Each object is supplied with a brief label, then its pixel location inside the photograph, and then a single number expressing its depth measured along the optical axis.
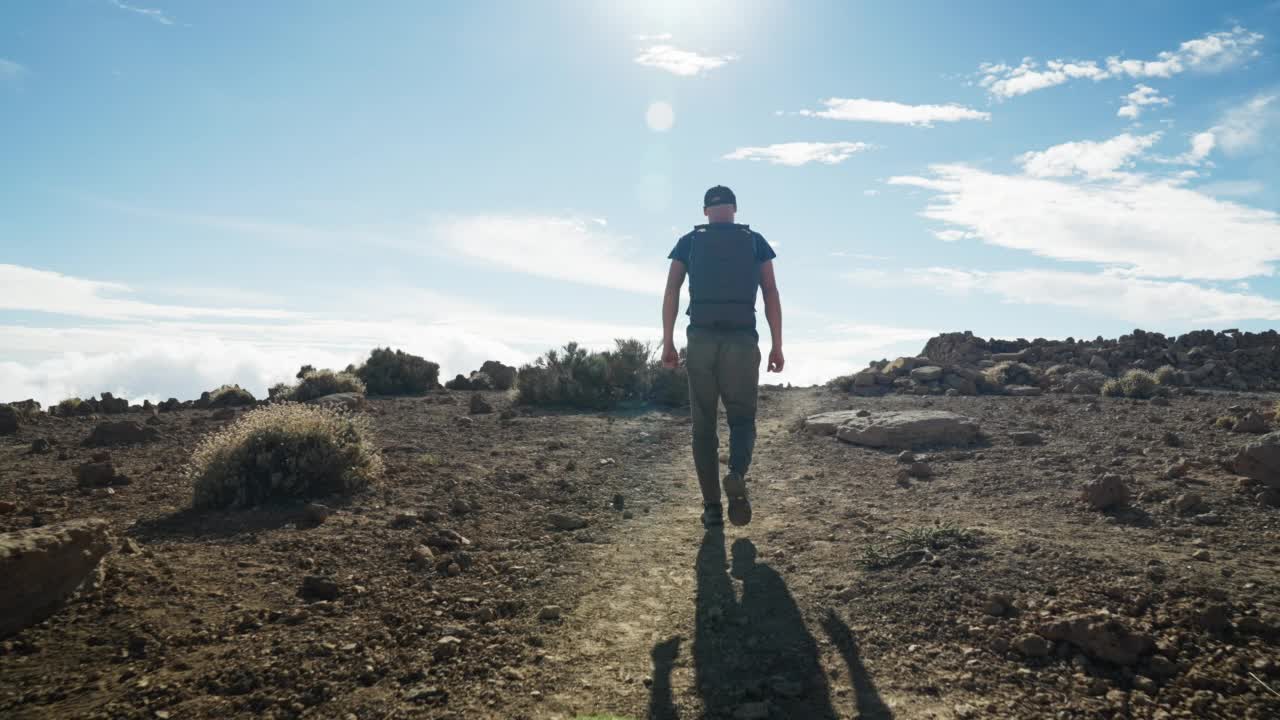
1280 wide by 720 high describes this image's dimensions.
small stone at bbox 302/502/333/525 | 5.14
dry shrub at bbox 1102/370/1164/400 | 13.85
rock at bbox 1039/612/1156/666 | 2.88
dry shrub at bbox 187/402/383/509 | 5.64
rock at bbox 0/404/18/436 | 9.29
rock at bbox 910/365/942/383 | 16.81
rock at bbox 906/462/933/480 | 7.39
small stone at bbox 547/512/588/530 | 5.61
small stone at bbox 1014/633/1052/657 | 2.99
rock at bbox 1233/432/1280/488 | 5.29
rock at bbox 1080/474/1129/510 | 5.25
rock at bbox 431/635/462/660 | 3.16
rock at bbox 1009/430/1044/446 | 8.58
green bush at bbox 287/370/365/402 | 13.35
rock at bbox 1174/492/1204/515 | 5.02
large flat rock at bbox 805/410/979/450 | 9.29
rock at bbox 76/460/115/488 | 6.20
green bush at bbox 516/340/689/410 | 13.57
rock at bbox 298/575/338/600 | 3.81
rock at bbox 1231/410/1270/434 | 7.92
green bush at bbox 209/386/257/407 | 12.58
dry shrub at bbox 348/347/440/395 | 15.09
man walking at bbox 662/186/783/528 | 5.23
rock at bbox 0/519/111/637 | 3.01
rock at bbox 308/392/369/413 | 11.47
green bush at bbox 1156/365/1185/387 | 15.93
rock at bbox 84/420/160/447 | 8.44
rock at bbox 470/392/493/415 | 12.12
